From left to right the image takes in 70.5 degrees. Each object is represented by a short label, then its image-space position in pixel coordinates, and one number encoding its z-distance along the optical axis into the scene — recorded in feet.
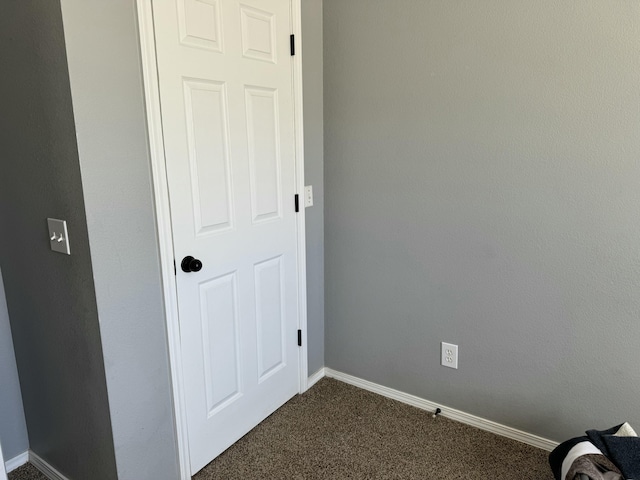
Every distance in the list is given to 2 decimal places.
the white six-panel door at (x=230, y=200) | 5.59
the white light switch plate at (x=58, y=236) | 5.01
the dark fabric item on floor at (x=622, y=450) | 4.24
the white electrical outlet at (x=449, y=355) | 7.45
